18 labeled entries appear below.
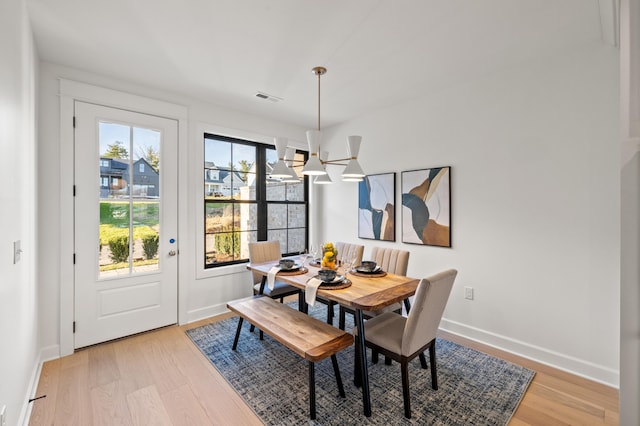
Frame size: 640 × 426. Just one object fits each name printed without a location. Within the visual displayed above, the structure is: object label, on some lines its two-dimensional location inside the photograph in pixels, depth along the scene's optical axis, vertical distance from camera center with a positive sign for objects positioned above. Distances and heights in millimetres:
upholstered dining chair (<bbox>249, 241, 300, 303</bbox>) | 3348 -577
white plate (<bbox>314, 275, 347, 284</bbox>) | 2357 -545
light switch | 1643 -226
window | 3791 +142
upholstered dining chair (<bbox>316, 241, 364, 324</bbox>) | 3219 -478
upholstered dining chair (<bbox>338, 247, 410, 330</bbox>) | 2797 -522
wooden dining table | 1981 -597
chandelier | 2531 +447
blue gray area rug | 1953 -1336
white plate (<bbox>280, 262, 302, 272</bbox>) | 2783 -531
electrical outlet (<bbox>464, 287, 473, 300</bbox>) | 3089 -847
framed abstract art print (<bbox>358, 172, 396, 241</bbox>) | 3770 +69
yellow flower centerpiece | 2711 -420
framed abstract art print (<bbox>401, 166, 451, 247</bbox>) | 3250 +69
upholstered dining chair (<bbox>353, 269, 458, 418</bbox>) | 1889 -870
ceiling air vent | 3402 +1356
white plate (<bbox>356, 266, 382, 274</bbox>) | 2711 -540
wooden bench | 1958 -894
